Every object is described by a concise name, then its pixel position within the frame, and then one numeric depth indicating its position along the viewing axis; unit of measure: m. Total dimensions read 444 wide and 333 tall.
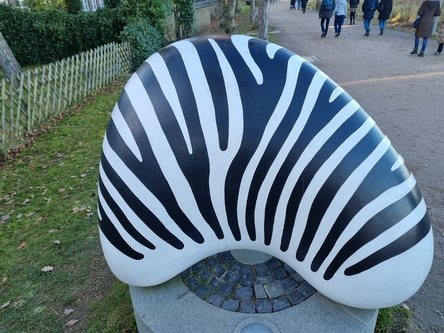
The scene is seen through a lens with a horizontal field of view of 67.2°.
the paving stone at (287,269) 2.65
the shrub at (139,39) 11.31
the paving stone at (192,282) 2.59
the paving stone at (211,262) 2.80
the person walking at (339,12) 14.02
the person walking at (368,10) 14.30
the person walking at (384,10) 14.02
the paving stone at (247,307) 2.37
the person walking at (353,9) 17.40
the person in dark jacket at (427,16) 10.53
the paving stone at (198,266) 2.76
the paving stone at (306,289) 2.45
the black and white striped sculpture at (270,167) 1.94
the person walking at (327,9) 14.03
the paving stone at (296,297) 2.39
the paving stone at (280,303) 2.37
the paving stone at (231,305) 2.39
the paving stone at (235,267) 2.71
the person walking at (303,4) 26.53
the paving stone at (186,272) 2.70
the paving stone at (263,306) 2.36
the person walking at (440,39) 10.71
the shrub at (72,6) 16.83
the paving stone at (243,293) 2.47
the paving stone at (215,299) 2.44
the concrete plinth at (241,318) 2.22
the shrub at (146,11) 11.99
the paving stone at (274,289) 2.46
